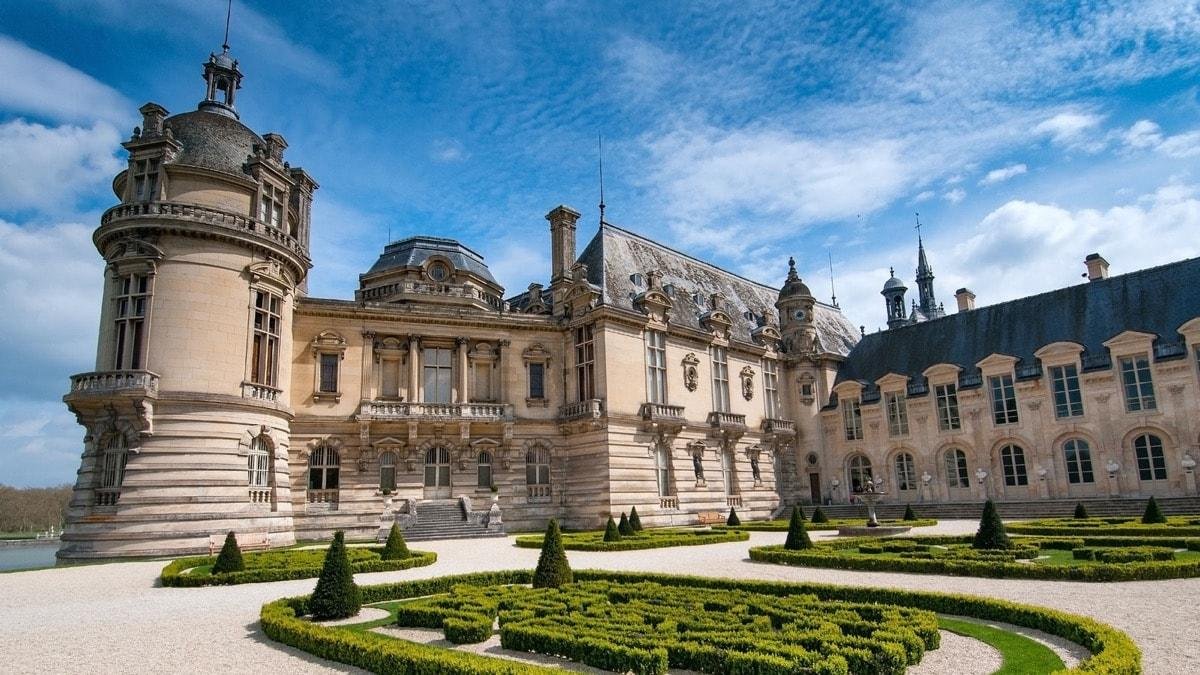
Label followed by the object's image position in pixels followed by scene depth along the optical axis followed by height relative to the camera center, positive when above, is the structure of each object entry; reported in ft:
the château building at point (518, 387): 92.99 +15.25
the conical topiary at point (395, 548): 68.54 -5.45
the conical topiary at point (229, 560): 62.49 -5.61
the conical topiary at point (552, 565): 50.39 -5.51
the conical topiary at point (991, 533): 65.31 -5.29
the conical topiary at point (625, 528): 96.32 -5.92
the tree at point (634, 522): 99.80 -5.33
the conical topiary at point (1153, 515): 87.40 -5.49
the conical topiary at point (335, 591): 42.29 -5.70
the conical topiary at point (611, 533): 87.92 -5.92
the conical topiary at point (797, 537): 71.61 -5.71
